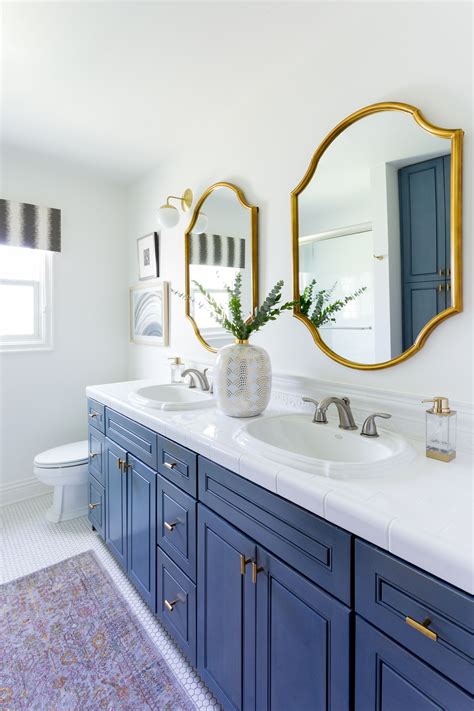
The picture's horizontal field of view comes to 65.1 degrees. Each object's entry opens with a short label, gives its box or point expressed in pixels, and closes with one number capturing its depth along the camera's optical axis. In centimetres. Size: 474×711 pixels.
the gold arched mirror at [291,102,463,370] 117
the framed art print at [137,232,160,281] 274
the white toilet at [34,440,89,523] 237
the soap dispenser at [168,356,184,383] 225
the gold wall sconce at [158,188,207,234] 234
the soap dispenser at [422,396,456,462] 105
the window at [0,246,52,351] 268
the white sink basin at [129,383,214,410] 166
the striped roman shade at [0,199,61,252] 256
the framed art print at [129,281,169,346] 264
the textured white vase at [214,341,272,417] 151
